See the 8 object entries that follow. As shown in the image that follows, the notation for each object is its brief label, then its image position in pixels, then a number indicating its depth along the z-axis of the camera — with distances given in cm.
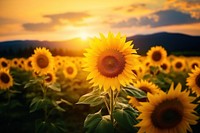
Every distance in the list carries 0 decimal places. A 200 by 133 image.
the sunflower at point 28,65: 394
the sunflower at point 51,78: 288
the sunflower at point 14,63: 559
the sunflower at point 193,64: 406
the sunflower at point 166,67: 395
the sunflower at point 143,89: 155
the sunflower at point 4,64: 443
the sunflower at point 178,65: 434
